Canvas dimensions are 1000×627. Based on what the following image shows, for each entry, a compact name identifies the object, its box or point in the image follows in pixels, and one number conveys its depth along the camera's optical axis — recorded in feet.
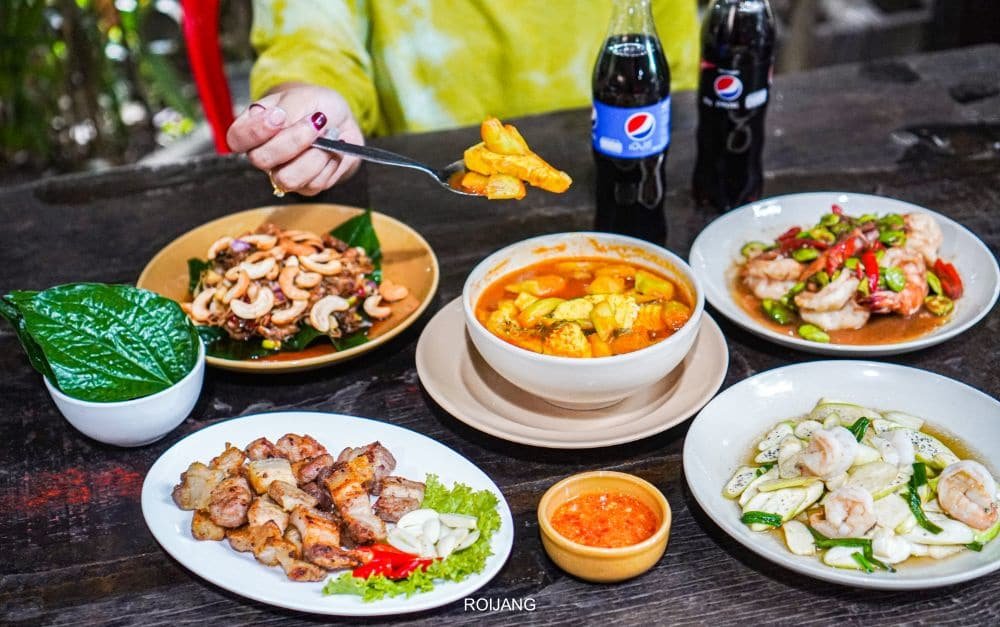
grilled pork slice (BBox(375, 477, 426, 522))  4.62
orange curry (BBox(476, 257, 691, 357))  5.18
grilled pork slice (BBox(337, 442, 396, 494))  4.81
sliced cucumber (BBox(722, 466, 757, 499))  4.66
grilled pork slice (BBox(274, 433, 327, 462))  5.01
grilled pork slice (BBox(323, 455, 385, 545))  4.49
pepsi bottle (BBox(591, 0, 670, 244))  6.45
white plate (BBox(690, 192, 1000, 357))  5.82
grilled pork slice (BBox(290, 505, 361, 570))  4.30
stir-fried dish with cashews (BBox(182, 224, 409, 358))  6.09
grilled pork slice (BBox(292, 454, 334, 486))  4.87
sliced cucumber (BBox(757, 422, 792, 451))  4.99
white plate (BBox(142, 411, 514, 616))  4.15
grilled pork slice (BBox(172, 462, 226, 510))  4.71
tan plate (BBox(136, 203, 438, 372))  6.12
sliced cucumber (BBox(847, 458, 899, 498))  4.46
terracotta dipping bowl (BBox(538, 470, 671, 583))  4.23
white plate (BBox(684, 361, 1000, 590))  4.59
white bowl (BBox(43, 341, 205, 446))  5.18
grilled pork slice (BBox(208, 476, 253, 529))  4.53
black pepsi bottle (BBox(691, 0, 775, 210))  6.84
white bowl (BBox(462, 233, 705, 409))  4.91
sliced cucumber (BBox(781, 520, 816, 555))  4.32
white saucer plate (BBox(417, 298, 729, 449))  5.14
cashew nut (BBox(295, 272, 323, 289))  6.23
